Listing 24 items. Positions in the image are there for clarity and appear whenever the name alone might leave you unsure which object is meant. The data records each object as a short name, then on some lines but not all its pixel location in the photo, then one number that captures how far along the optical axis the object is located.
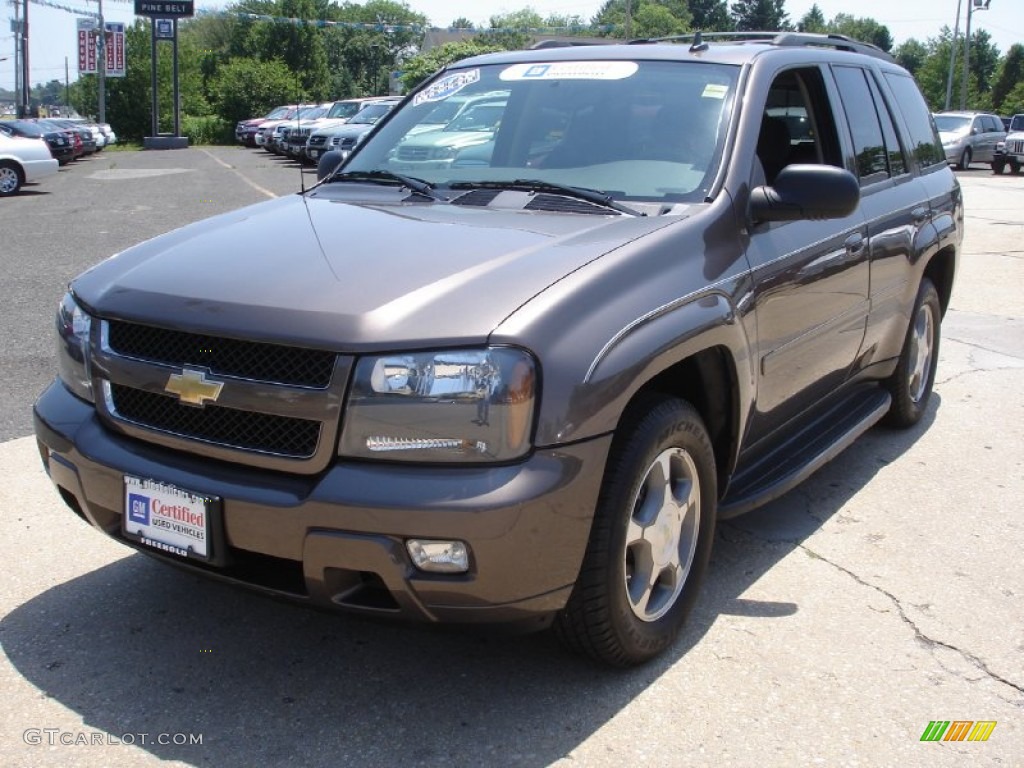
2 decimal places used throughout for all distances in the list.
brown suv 2.55
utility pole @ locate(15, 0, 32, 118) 53.59
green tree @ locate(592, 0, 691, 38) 116.00
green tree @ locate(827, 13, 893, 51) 127.03
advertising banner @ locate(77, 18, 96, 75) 50.72
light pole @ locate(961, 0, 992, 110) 45.56
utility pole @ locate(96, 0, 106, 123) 49.00
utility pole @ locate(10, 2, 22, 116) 57.88
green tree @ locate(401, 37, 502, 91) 50.72
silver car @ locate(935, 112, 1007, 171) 28.98
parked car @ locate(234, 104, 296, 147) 38.07
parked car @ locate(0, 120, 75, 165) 28.28
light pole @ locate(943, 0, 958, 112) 54.32
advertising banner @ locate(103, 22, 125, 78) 48.97
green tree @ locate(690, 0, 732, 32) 129.50
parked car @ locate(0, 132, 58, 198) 19.19
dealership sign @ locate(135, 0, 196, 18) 40.69
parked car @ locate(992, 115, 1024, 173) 28.61
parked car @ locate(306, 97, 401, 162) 23.20
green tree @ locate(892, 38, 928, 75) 124.09
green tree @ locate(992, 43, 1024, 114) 67.69
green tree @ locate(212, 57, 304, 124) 49.56
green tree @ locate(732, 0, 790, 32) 123.56
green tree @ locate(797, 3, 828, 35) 128.64
